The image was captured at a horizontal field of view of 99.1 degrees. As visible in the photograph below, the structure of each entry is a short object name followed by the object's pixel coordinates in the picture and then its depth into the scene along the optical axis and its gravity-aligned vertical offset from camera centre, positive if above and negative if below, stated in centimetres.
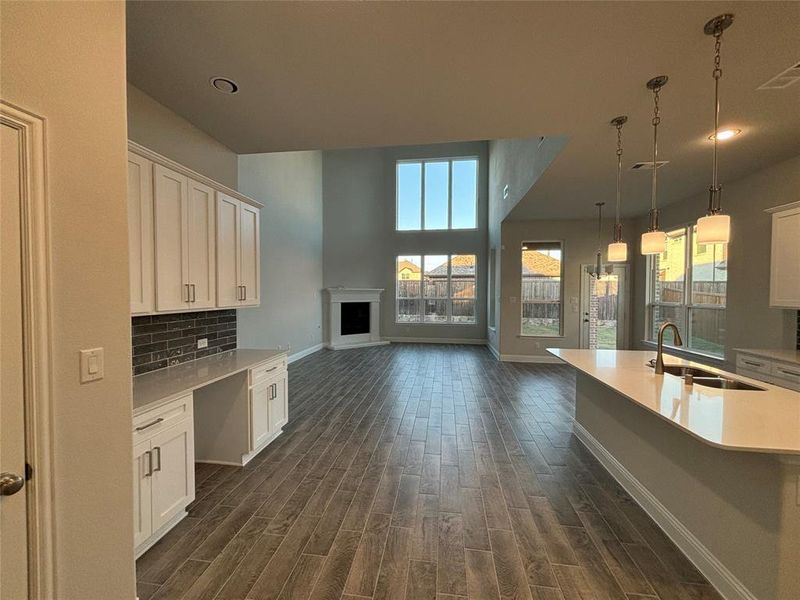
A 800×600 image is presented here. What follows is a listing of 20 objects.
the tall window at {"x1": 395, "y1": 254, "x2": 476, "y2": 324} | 945 +10
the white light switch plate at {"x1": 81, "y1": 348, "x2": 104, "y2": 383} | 124 -28
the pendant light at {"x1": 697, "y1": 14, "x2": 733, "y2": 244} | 183 +40
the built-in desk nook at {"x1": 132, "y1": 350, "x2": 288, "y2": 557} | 188 -95
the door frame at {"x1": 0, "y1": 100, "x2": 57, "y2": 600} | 108 -19
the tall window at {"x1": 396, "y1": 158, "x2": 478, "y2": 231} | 945 +274
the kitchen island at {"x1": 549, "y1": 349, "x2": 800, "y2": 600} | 141 -95
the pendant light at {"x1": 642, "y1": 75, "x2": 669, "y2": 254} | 238 +40
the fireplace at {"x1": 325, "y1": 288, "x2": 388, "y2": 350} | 859 -69
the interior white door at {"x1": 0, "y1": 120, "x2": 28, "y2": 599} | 103 -30
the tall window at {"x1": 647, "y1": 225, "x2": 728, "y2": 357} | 466 +5
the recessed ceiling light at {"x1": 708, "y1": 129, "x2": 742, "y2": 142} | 295 +140
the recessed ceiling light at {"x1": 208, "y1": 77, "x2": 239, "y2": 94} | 232 +144
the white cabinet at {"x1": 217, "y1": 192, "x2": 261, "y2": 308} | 296 +35
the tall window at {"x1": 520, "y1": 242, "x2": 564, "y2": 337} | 695 +13
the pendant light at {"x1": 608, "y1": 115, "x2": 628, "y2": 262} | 296 +38
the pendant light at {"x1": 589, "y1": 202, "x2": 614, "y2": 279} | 600 +111
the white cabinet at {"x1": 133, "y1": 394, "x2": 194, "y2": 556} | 183 -104
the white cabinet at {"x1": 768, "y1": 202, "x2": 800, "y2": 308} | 329 +35
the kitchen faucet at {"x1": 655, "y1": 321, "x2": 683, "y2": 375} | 252 -51
